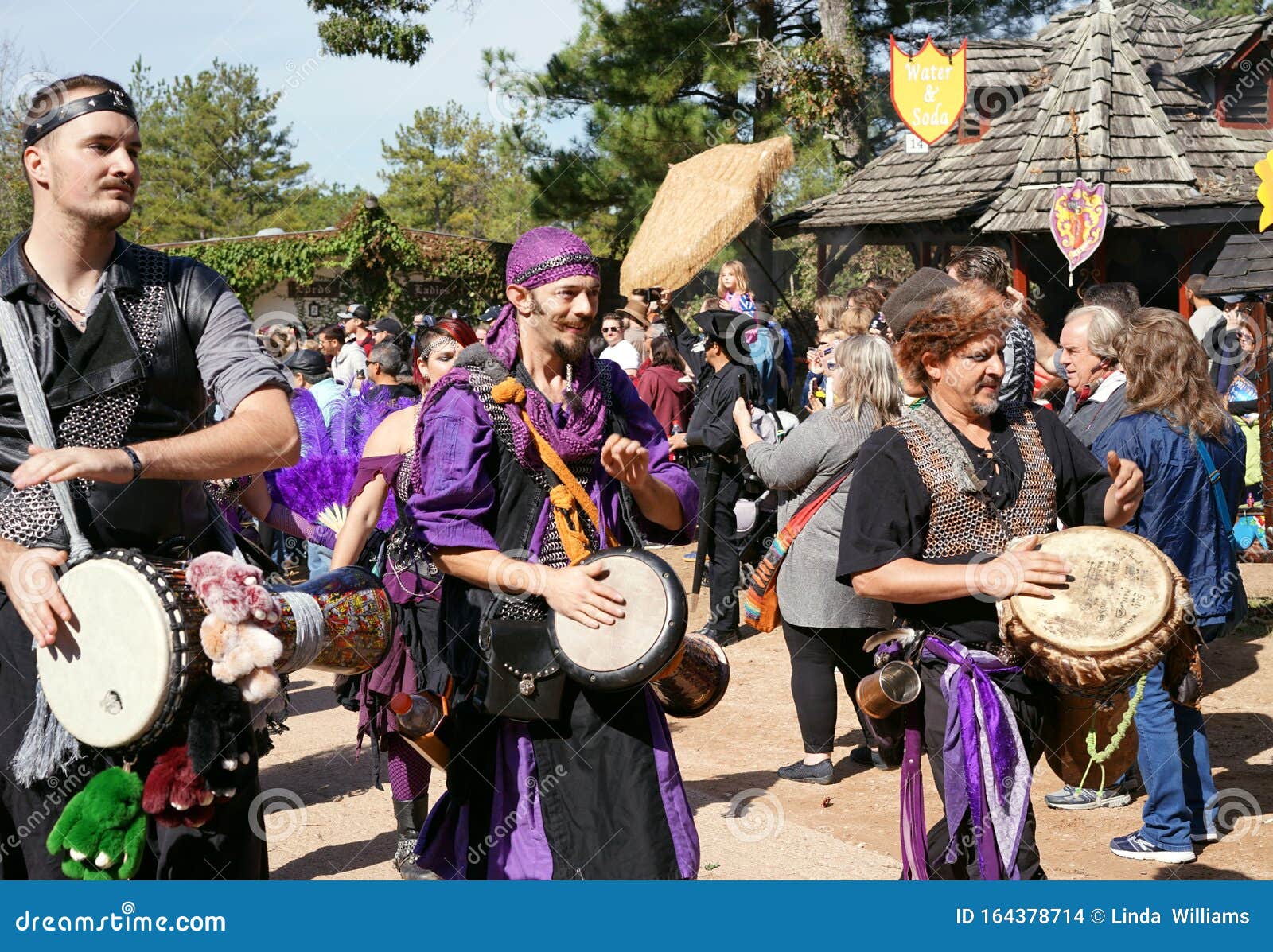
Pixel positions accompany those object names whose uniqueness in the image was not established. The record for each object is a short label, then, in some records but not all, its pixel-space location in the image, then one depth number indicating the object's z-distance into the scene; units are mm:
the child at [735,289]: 10055
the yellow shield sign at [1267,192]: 9820
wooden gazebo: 14312
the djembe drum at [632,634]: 3139
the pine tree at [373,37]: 17734
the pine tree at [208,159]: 50188
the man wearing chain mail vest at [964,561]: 3457
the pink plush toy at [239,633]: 2508
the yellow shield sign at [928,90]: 15398
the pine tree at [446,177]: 51094
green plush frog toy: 2586
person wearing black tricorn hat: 8648
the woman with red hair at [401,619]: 5023
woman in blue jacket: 5078
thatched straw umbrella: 17812
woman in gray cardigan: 5906
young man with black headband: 2643
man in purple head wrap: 3258
